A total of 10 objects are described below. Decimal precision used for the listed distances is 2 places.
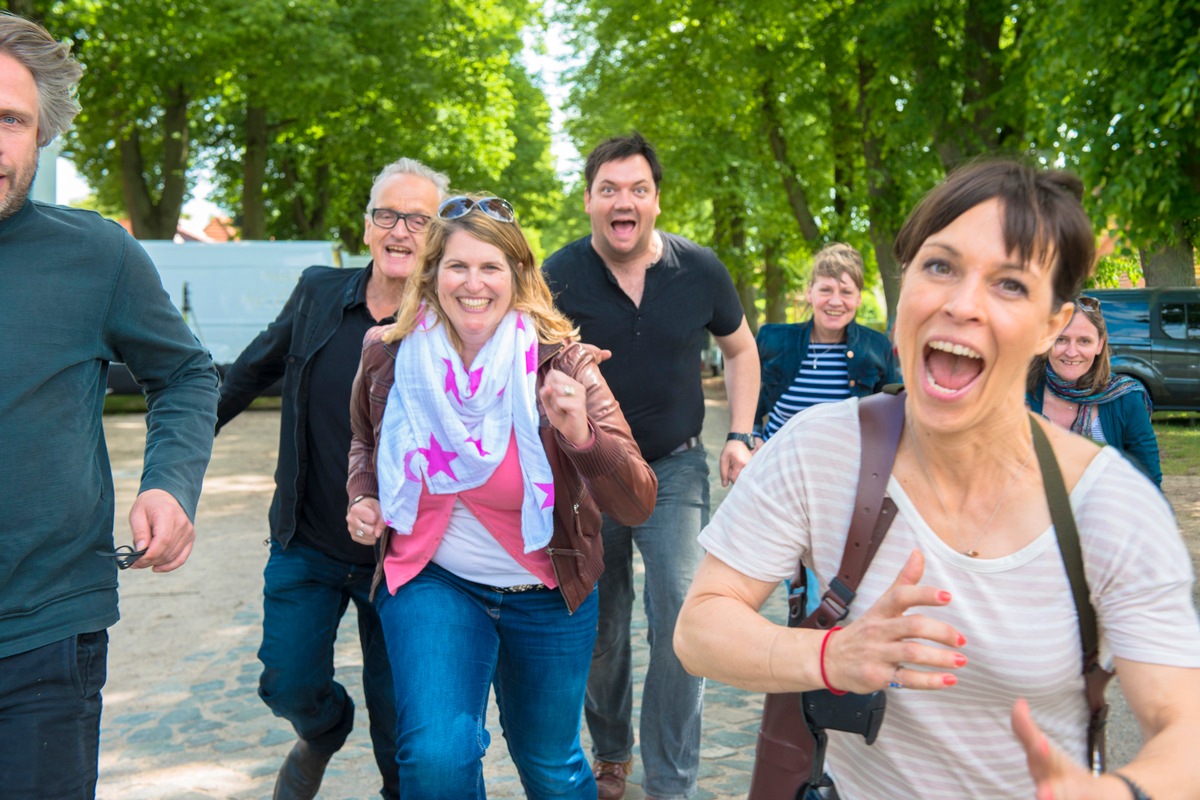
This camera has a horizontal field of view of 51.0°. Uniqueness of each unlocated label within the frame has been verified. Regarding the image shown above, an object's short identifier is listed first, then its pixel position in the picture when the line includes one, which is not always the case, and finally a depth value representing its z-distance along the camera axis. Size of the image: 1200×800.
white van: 23.88
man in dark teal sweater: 2.64
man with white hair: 4.18
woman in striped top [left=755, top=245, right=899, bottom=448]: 6.40
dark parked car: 17.70
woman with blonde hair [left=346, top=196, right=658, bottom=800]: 3.32
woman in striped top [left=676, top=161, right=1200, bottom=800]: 1.99
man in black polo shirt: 4.74
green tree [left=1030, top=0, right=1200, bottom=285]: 12.07
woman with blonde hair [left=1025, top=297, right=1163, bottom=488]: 5.57
